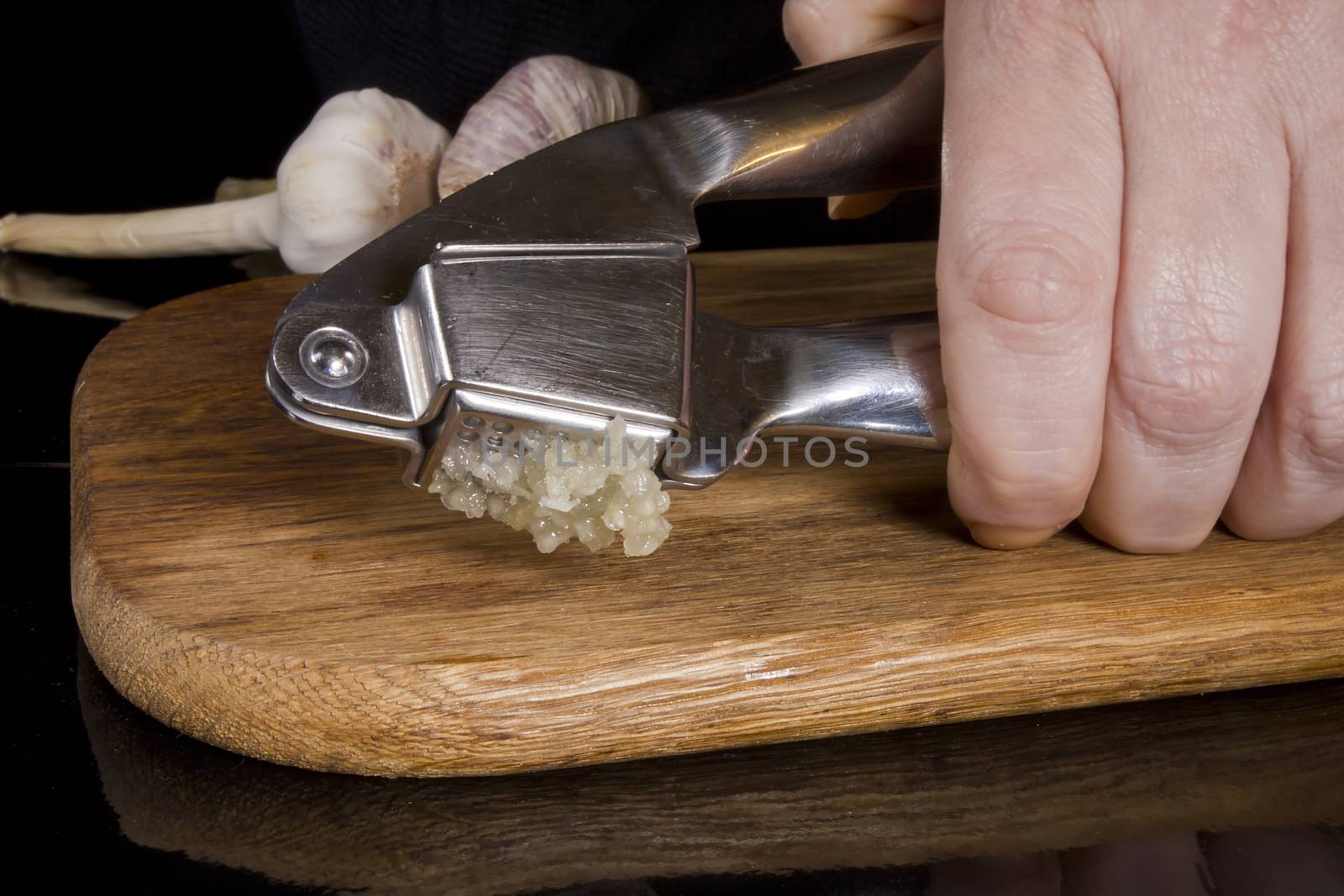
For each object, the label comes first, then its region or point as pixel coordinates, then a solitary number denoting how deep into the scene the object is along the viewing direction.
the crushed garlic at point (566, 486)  0.40
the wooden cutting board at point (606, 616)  0.39
